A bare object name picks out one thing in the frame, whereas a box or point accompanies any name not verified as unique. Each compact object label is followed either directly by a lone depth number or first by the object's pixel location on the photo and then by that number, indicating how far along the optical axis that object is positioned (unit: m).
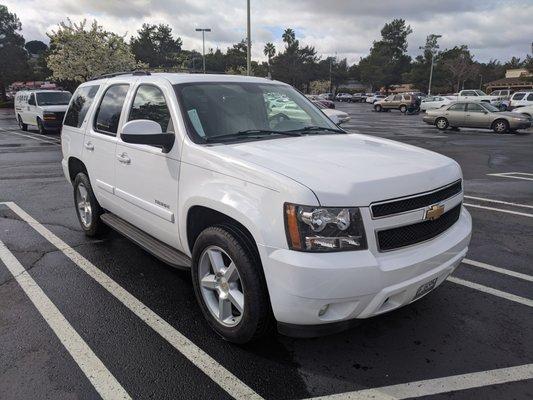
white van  19.62
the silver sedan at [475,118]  21.57
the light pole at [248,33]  22.64
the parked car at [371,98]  71.34
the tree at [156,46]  97.19
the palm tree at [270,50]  127.12
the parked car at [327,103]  34.80
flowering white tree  37.38
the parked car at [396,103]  42.94
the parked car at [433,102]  39.00
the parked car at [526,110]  26.00
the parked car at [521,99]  28.36
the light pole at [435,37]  96.38
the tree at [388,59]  98.62
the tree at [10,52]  58.41
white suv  2.67
